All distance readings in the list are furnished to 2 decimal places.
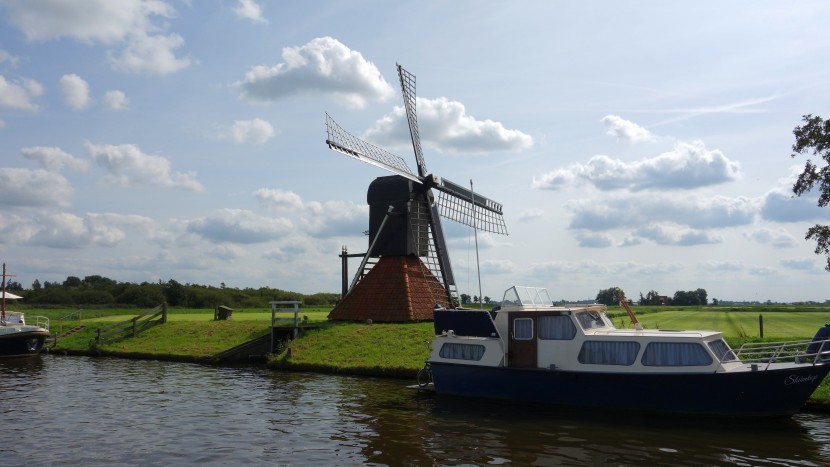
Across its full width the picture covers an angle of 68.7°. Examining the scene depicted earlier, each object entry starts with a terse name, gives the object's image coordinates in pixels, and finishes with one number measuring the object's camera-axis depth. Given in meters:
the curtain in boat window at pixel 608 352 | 21.94
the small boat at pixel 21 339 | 42.59
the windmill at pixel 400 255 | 43.19
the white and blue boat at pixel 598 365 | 20.22
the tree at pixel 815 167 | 30.64
